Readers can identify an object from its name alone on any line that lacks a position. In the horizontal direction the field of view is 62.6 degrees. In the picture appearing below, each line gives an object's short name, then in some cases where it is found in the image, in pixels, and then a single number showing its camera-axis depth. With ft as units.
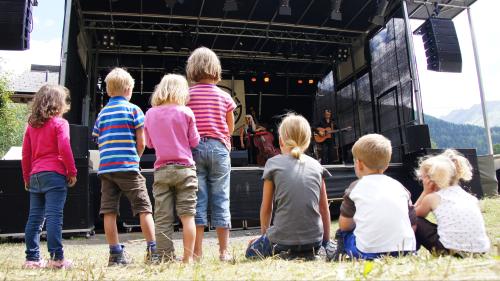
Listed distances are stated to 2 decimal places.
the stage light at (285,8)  26.73
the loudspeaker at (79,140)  16.47
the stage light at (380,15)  27.76
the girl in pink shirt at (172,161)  8.34
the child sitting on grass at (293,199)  8.12
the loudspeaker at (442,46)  25.90
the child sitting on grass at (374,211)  7.27
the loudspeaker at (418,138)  21.97
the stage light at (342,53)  36.42
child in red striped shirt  9.01
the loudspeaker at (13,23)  17.81
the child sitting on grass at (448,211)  7.59
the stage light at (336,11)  27.66
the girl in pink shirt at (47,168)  9.14
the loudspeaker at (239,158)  27.04
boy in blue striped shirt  8.82
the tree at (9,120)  71.26
